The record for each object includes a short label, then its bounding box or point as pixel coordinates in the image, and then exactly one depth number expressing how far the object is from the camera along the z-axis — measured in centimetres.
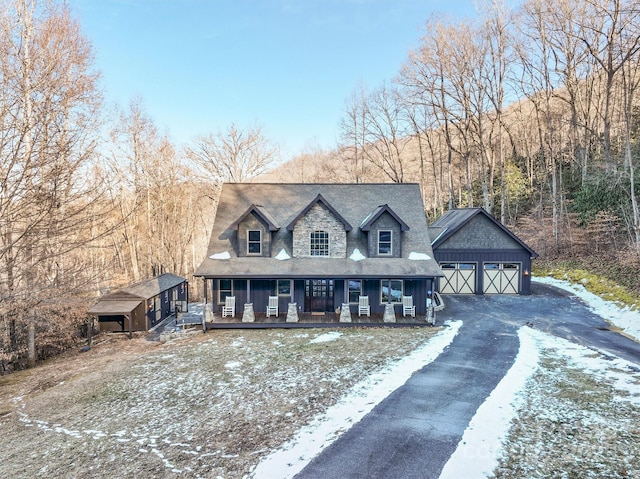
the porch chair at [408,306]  1616
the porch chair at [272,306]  1619
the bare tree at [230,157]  3047
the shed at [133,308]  1545
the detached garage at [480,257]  2077
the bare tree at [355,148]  3574
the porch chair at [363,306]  1631
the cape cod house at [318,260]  1592
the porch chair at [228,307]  1625
